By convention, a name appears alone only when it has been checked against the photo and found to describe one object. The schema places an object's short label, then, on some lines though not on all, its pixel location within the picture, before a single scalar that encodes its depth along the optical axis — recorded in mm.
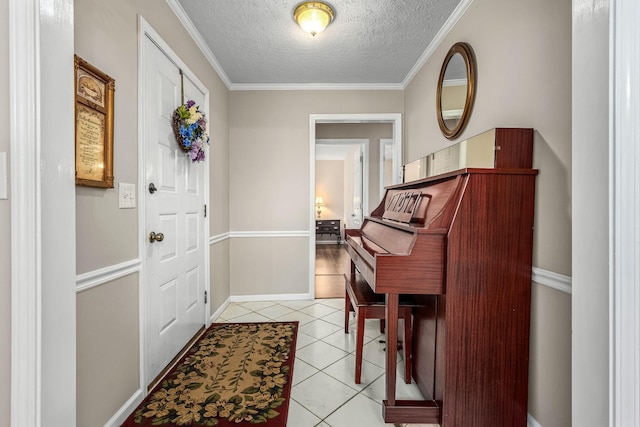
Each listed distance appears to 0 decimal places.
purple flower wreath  1915
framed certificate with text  1112
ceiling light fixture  1868
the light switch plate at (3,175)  753
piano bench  1605
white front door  1619
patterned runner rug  1413
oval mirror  1785
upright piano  1227
